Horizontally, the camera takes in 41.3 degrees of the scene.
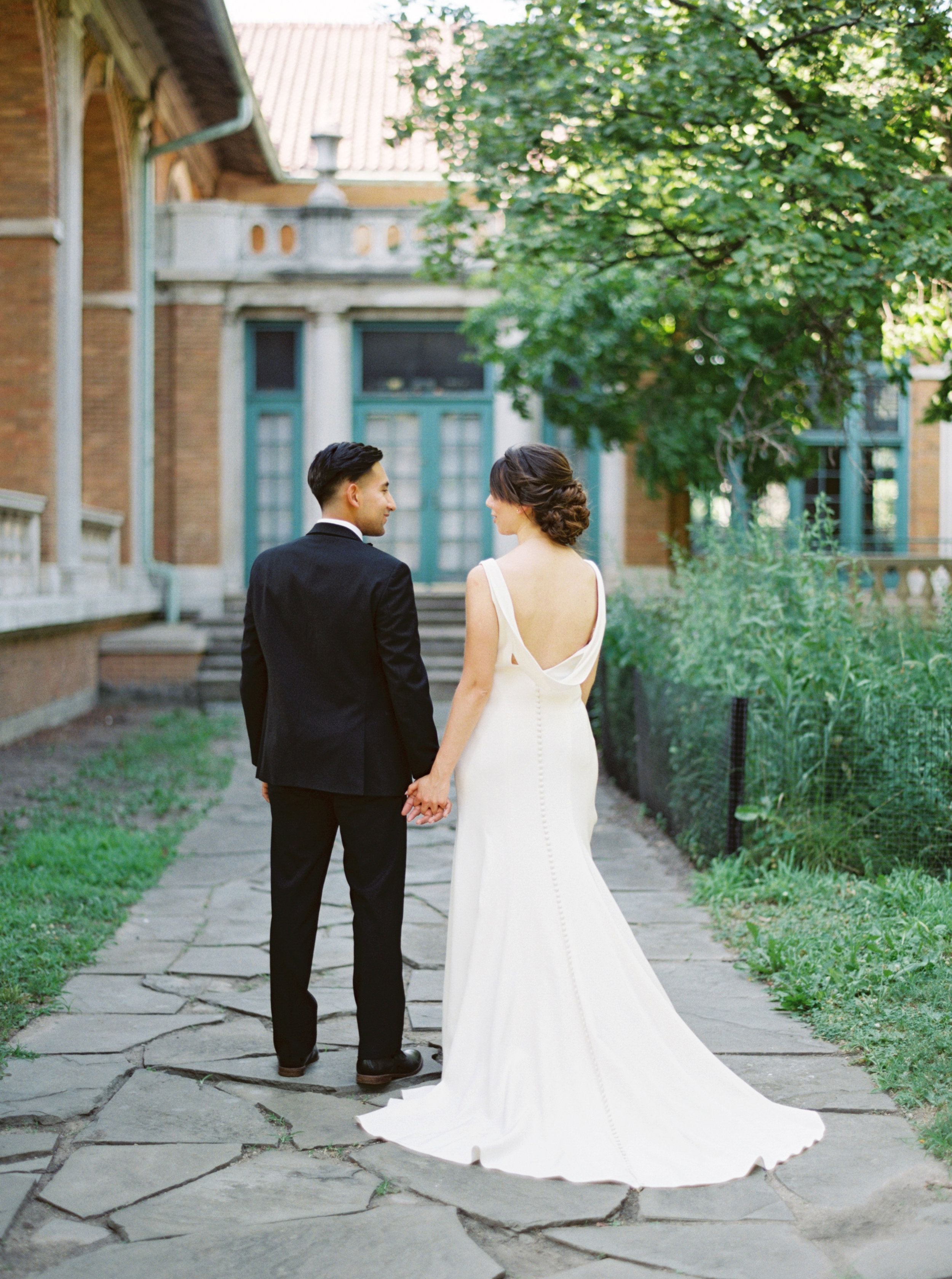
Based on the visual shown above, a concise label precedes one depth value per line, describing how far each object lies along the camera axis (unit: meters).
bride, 3.39
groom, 3.72
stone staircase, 14.09
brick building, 11.98
